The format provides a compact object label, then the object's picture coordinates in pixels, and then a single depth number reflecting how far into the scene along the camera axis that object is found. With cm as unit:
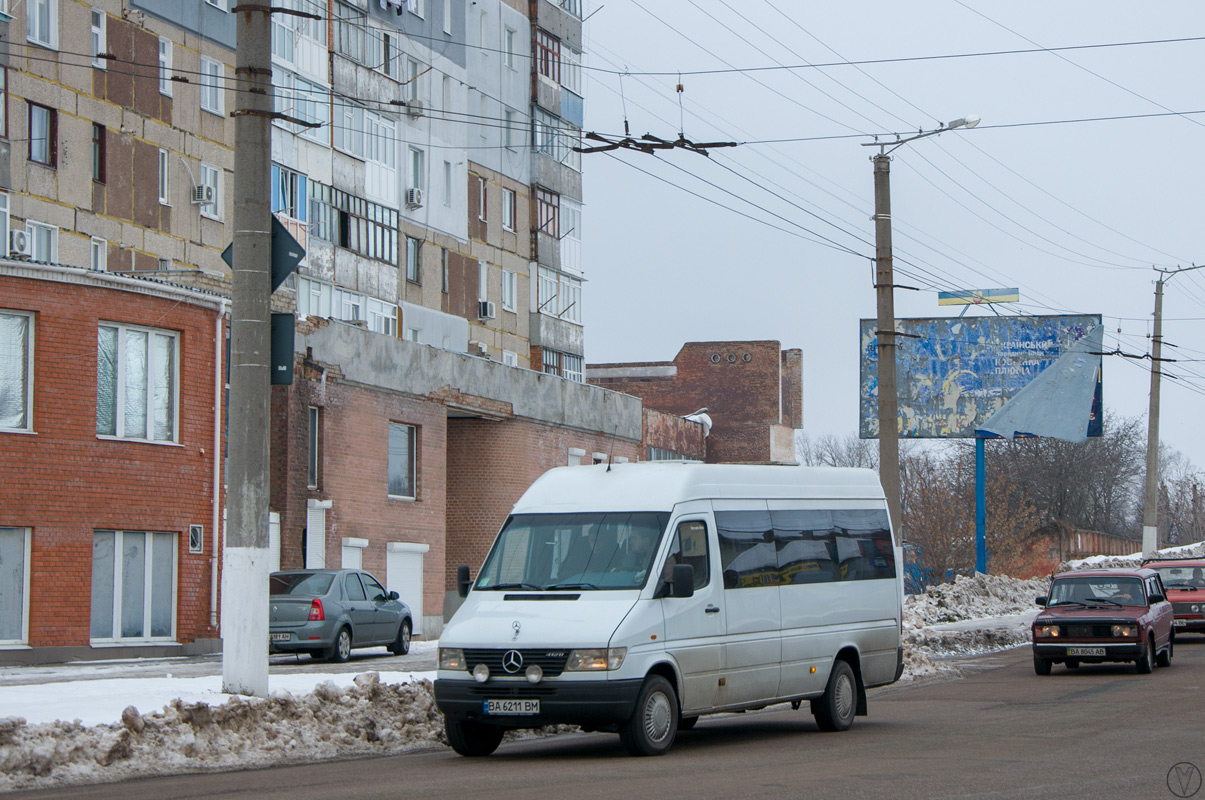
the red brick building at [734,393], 9194
